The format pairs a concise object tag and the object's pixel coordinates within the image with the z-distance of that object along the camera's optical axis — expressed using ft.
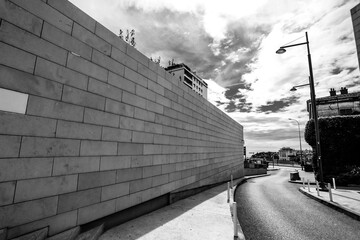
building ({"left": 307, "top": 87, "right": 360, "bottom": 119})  108.88
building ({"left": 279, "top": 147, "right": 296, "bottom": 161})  422.65
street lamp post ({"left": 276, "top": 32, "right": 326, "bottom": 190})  41.42
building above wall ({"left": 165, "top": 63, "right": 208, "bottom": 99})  244.63
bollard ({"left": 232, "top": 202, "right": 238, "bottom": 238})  15.35
